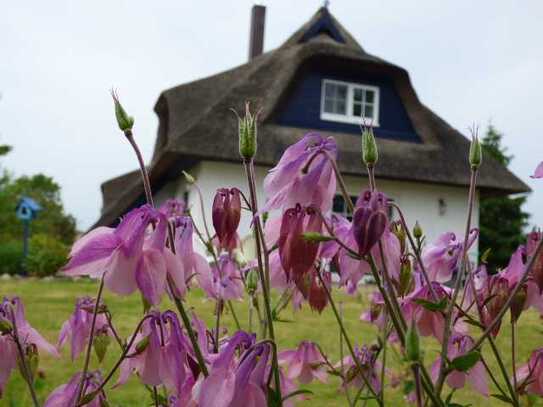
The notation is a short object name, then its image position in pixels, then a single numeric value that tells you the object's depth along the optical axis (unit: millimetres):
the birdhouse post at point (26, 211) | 15516
